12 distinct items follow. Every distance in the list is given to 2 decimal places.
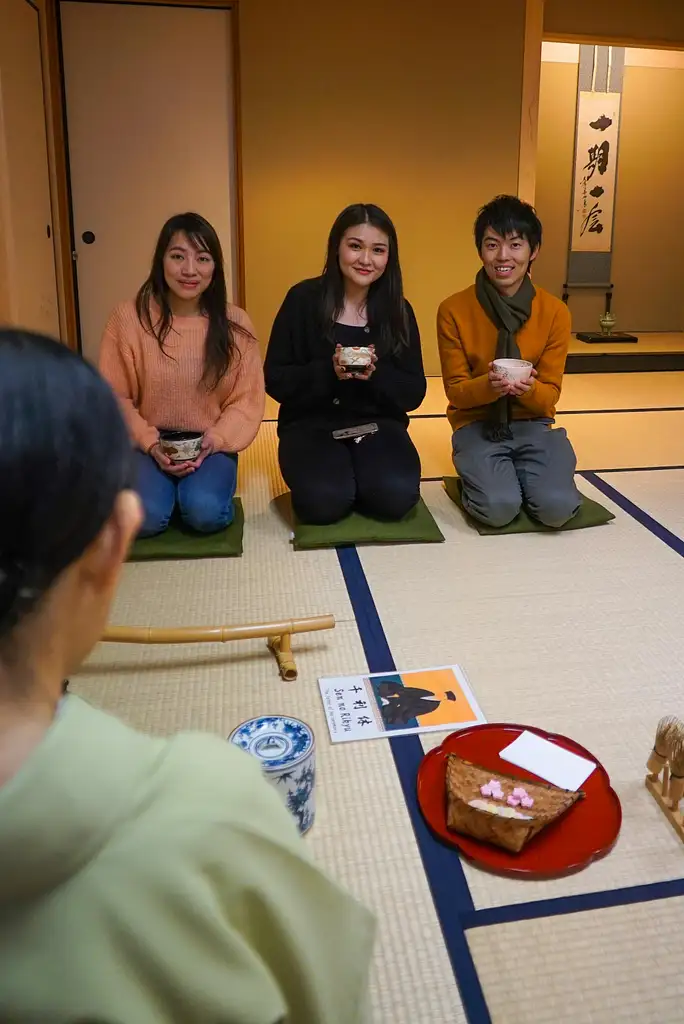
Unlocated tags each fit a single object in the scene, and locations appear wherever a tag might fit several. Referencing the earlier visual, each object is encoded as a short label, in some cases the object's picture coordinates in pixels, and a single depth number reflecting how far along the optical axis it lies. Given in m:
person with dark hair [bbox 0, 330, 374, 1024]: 0.49
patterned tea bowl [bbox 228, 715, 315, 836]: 1.39
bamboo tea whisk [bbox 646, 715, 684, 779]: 1.52
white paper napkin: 1.59
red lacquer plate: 1.41
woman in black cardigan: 2.73
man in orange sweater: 2.79
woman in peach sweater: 2.65
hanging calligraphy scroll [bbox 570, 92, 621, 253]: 6.27
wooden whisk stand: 1.51
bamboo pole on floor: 1.94
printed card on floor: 1.76
